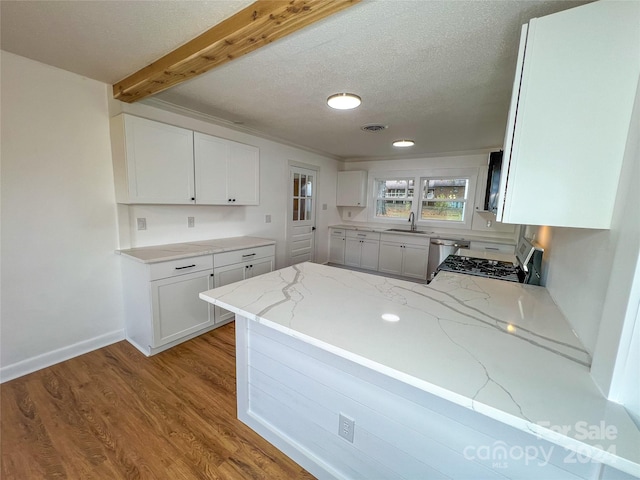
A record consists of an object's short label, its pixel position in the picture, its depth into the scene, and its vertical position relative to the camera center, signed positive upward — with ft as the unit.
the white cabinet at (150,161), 7.46 +1.10
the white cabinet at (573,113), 2.93 +1.15
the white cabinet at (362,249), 16.48 -2.73
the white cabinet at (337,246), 17.72 -2.73
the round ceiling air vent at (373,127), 10.29 +3.05
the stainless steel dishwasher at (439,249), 13.55 -2.07
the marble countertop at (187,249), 7.69 -1.61
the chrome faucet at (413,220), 16.57 -0.79
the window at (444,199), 15.38 +0.54
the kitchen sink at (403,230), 16.34 -1.43
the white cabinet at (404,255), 14.73 -2.73
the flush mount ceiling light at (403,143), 12.60 +2.99
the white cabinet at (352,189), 17.48 +1.04
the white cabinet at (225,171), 9.17 +1.07
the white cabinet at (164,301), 7.61 -3.04
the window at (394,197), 17.04 +0.61
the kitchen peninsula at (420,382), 2.45 -1.72
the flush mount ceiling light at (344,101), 7.47 +2.92
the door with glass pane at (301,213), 14.88 -0.57
